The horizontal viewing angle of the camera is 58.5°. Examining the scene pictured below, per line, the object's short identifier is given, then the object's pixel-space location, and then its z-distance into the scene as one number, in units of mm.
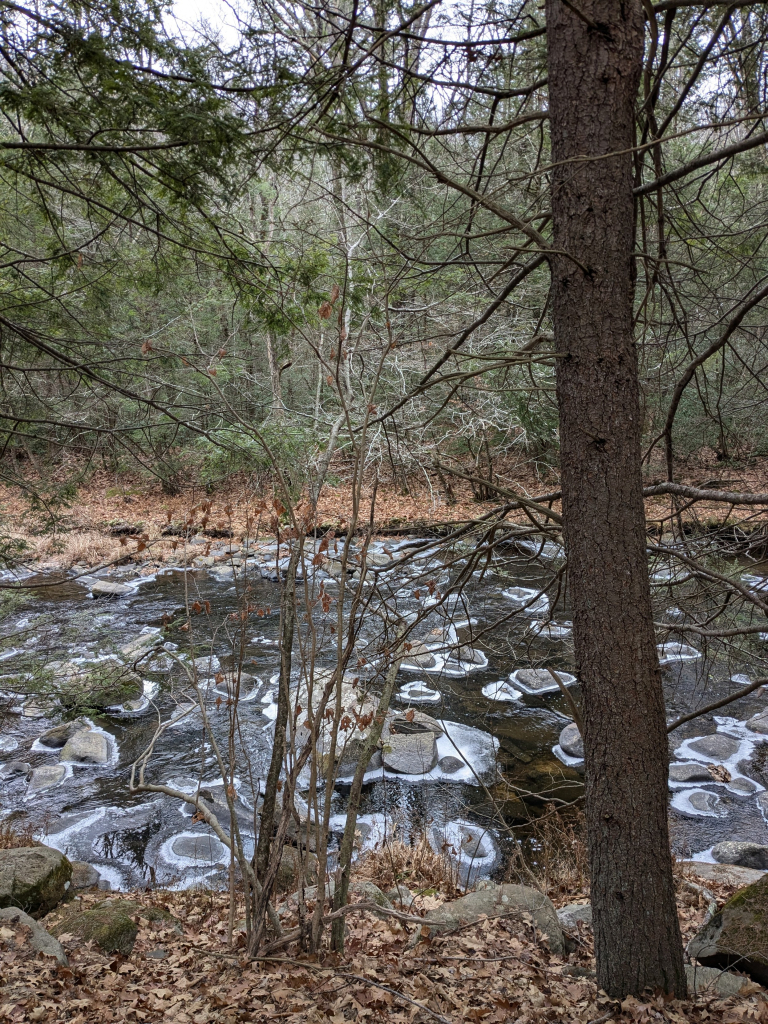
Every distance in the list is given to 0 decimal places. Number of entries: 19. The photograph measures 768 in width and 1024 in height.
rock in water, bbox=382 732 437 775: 7254
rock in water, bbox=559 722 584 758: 7340
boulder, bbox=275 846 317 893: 5279
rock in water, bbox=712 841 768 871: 5695
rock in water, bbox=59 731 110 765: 7441
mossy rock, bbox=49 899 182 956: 4191
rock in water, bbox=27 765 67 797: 6965
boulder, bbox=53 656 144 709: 5922
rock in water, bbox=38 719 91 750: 7797
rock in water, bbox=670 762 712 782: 6969
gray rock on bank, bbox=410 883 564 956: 4145
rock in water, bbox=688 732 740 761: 7289
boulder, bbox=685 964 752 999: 3270
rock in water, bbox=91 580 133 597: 12422
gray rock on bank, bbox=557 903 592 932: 4496
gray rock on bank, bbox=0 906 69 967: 3844
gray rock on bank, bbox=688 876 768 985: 3439
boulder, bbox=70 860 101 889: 5668
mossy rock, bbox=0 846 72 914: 4949
